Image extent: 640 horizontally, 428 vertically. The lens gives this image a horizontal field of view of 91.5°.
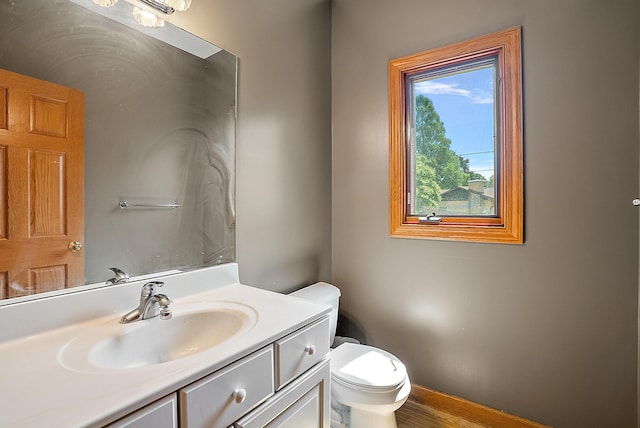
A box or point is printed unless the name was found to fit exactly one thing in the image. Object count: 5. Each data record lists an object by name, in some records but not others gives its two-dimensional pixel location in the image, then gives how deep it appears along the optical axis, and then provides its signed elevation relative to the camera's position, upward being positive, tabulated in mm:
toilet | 1288 -718
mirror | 928 +315
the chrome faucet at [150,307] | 969 -293
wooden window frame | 1514 +351
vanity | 578 -336
